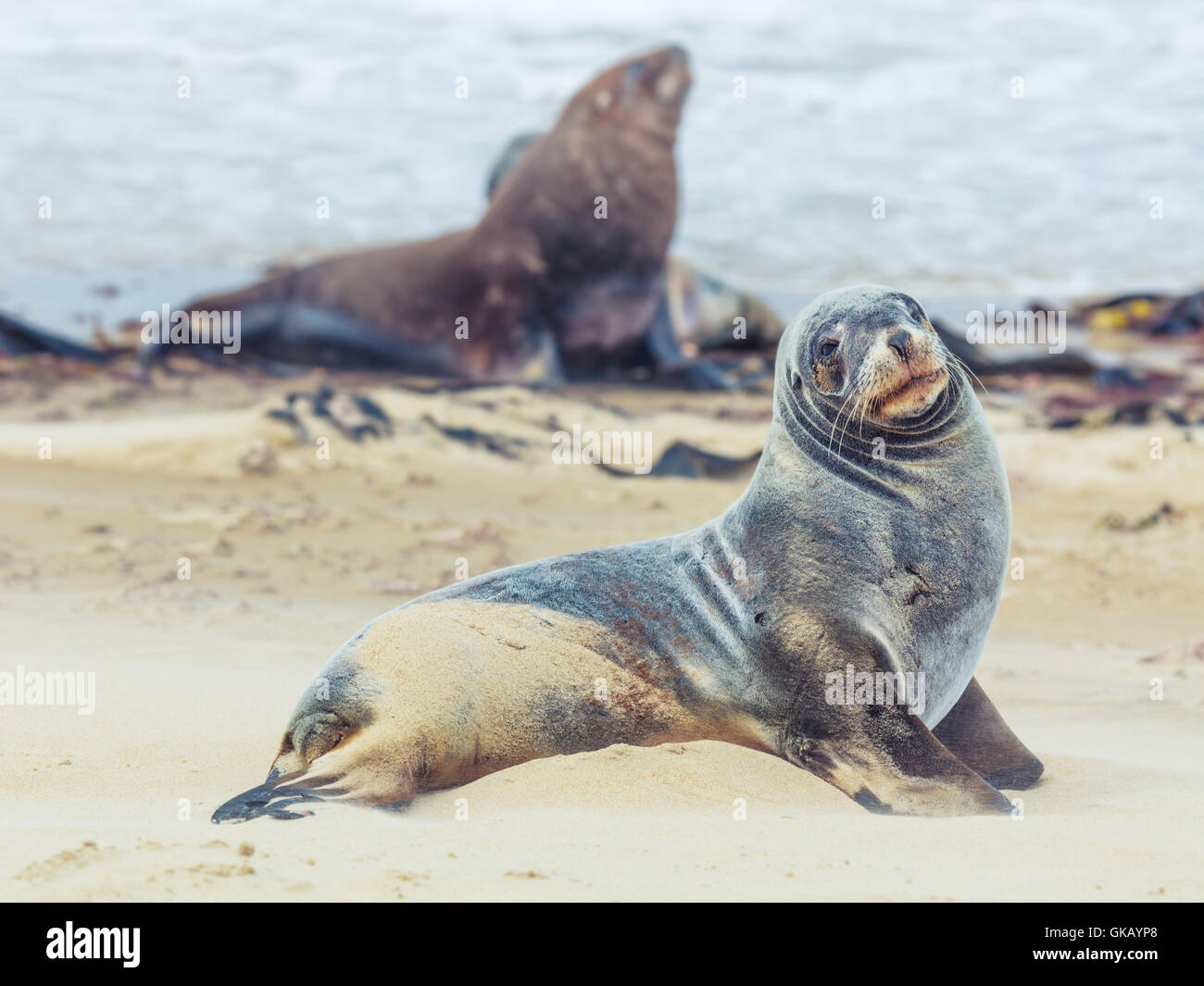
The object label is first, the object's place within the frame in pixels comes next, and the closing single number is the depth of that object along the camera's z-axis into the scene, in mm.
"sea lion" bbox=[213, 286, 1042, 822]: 7082
